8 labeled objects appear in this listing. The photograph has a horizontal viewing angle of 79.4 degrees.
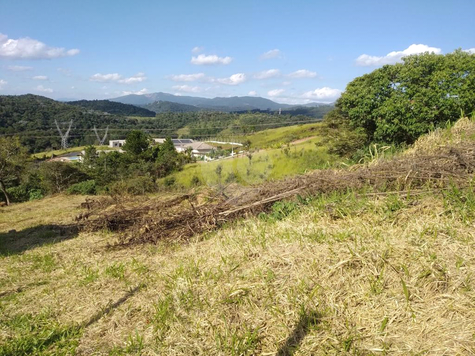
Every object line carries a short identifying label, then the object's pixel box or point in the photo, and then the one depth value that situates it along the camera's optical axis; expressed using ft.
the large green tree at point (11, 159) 51.96
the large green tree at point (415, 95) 38.70
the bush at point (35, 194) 59.83
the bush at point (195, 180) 80.07
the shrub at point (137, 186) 43.93
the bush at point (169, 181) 80.86
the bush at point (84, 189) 54.60
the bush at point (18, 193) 62.96
